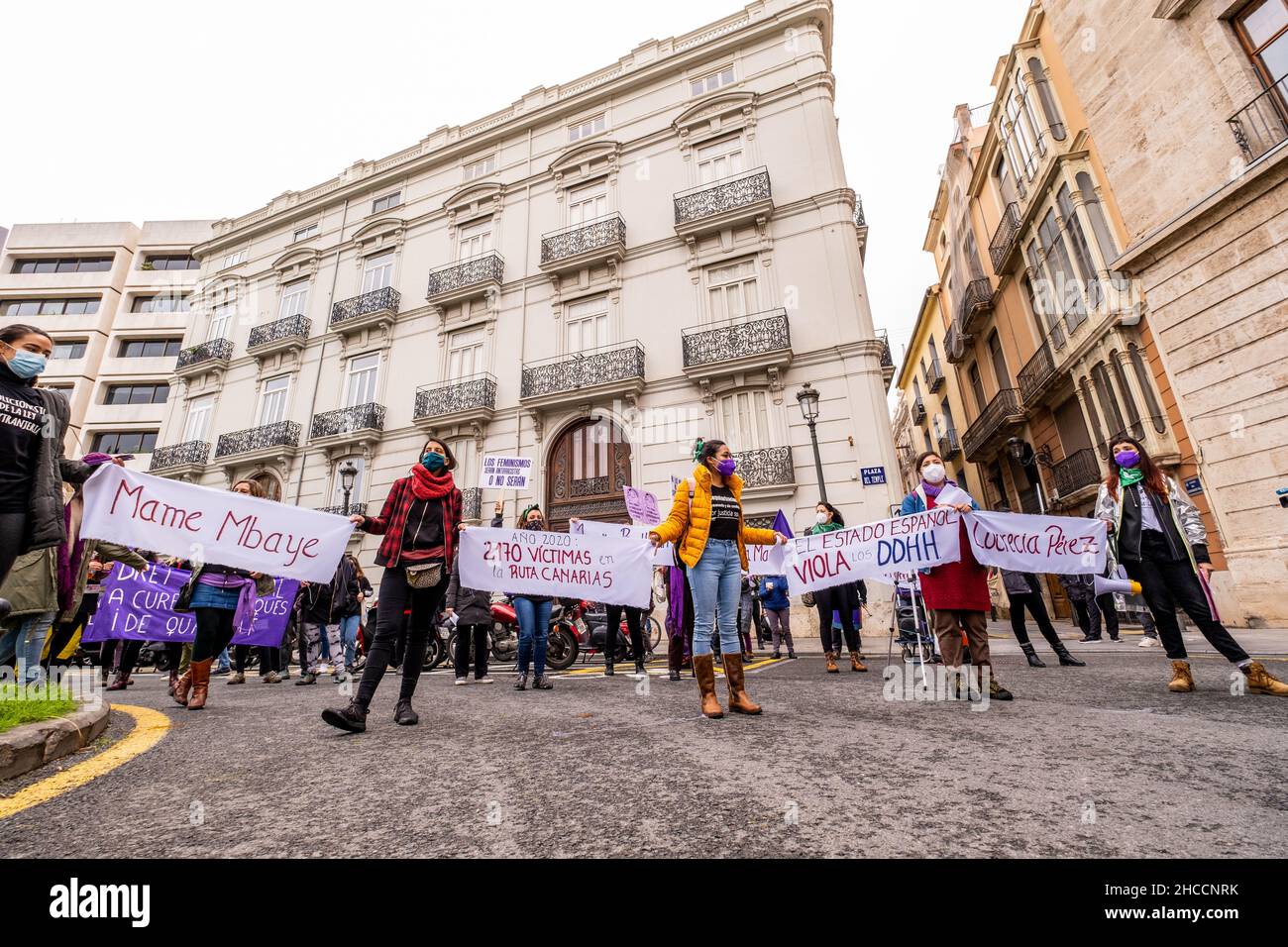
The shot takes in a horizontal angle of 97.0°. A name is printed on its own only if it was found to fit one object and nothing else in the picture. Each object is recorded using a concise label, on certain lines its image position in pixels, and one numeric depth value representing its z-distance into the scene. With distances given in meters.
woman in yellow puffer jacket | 4.05
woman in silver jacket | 4.30
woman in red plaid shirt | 3.86
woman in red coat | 4.39
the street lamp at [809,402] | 12.77
